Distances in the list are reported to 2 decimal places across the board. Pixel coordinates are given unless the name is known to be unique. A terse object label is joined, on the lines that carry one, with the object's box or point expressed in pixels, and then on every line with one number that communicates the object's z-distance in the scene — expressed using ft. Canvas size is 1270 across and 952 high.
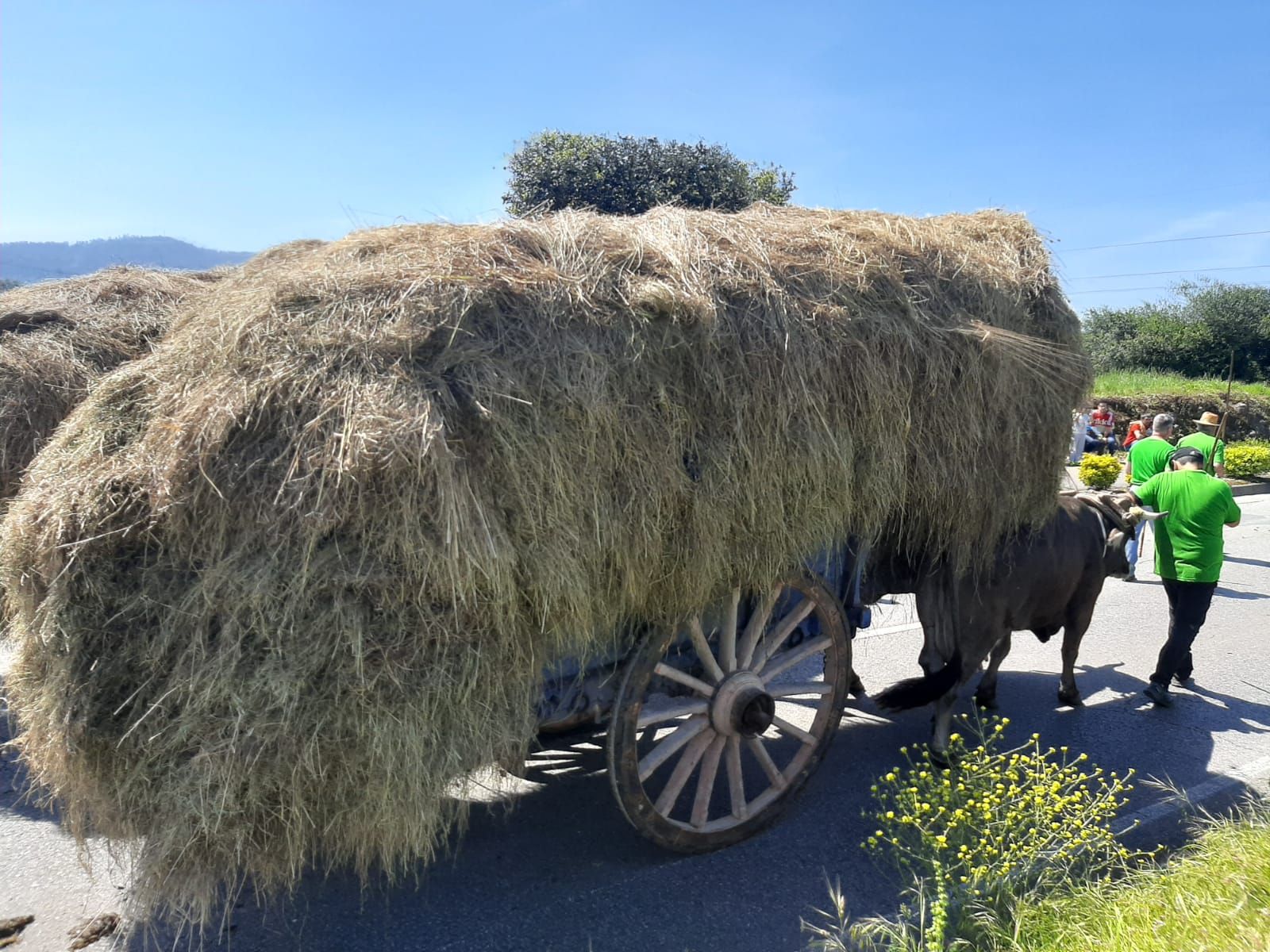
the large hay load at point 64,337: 13.44
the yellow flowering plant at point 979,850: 9.99
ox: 15.24
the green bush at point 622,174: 46.44
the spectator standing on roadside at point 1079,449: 39.14
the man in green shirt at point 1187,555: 18.70
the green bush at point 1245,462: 54.90
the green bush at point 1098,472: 44.29
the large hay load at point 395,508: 8.45
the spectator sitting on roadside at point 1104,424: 56.07
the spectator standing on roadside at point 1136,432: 39.01
